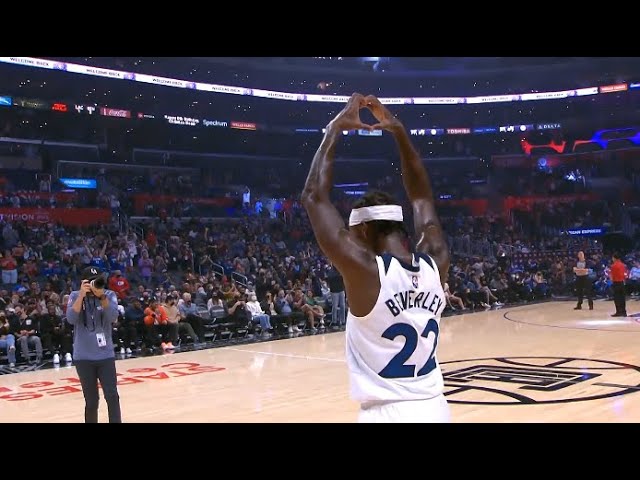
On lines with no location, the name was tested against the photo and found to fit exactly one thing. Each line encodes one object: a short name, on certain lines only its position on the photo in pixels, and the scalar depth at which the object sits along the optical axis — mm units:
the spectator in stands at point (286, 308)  13711
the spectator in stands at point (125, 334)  11188
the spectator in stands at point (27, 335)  10305
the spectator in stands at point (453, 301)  17330
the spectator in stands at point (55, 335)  10461
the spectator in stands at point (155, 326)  11453
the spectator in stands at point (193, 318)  12422
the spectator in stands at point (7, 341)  10141
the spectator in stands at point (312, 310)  13943
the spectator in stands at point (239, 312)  12961
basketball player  2104
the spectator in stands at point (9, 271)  14172
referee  16156
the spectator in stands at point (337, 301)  14555
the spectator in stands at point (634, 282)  19125
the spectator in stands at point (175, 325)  11797
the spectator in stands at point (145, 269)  16250
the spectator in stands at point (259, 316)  13375
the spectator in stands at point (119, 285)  13352
